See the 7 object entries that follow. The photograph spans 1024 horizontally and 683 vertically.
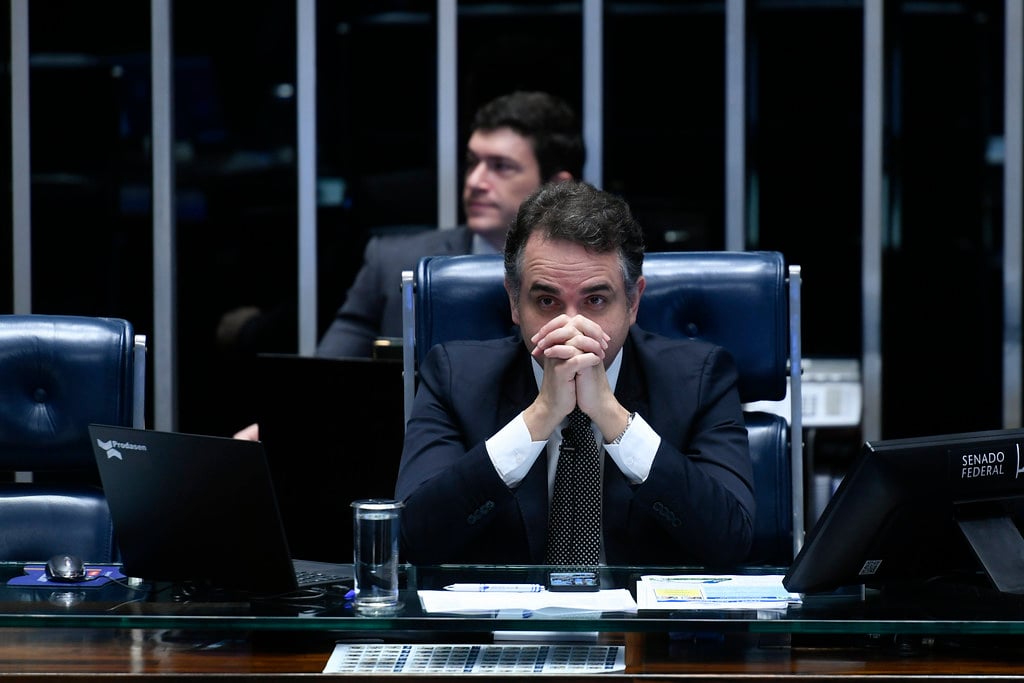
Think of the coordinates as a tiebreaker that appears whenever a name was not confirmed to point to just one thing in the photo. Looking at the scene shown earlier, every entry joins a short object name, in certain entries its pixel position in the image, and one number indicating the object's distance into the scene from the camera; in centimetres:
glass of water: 832
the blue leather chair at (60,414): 897
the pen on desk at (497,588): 838
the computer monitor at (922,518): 825
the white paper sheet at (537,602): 825
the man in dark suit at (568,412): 876
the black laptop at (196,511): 826
